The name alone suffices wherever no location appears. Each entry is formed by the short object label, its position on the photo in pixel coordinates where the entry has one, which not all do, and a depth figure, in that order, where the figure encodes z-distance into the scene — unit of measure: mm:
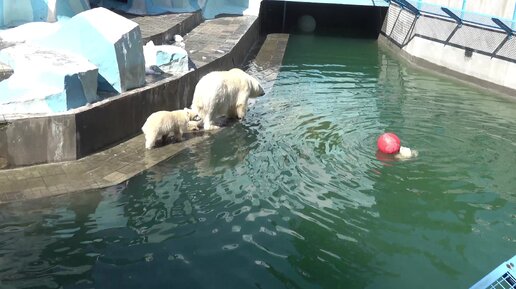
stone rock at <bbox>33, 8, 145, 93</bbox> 8531
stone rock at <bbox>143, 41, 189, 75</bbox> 10109
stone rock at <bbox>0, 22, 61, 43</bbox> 10461
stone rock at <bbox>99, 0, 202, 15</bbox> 16391
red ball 8547
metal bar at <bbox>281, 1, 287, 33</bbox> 21647
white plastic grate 3455
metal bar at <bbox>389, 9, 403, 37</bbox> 18855
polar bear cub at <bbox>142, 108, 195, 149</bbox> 8188
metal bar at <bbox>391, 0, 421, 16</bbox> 17205
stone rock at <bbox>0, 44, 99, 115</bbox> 7559
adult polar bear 9281
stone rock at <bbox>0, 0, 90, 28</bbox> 11531
